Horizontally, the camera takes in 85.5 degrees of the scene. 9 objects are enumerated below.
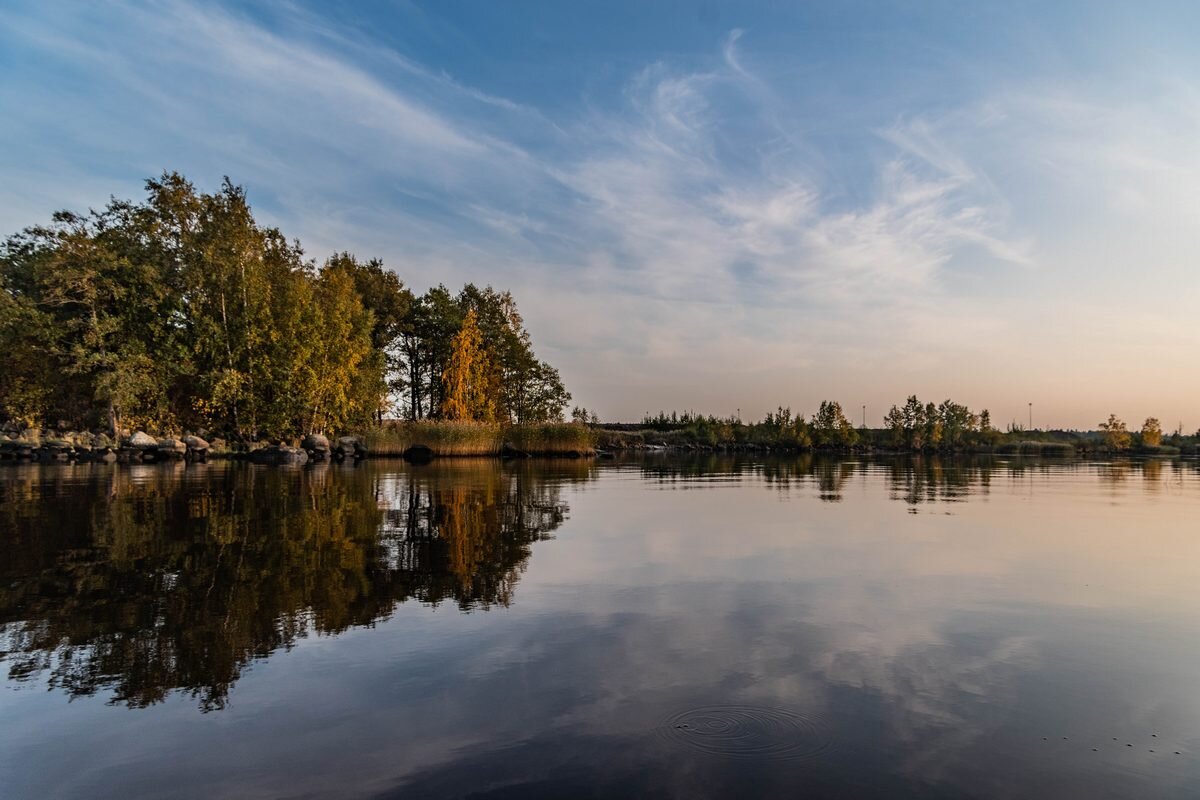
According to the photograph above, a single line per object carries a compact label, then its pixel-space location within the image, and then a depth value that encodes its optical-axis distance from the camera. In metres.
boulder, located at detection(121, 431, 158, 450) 35.28
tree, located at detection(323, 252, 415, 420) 55.44
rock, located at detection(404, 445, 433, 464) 42.97
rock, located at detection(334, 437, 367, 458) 43.06
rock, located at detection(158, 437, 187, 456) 35.47
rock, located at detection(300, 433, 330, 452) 40.84
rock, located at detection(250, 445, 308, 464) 35.00
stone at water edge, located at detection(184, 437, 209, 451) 37.00
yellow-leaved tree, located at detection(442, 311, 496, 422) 51.62
